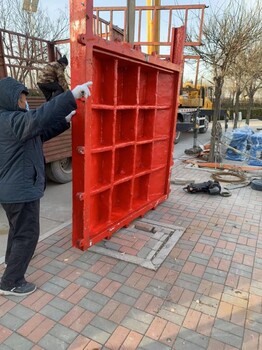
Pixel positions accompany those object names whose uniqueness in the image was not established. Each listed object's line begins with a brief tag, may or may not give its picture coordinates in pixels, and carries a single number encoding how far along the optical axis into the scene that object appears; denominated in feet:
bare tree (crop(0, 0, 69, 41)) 52.11
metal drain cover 10.59
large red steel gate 9.27
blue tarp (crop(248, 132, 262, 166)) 28.53
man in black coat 7.04
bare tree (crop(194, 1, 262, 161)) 24.62
